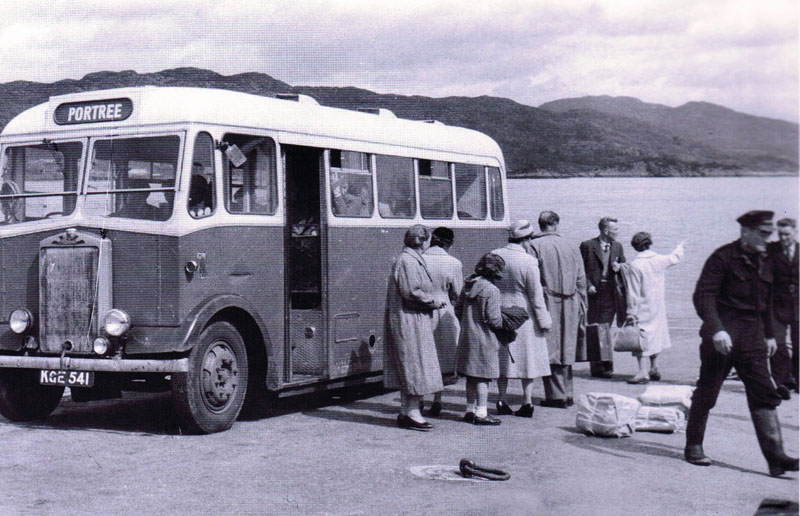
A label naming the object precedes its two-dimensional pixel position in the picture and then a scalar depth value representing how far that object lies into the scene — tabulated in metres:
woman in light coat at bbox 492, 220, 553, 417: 9.91
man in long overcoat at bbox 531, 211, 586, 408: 10.62
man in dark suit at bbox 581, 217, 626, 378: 12.97
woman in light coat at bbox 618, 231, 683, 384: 12.50
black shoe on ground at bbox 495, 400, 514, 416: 10.15
